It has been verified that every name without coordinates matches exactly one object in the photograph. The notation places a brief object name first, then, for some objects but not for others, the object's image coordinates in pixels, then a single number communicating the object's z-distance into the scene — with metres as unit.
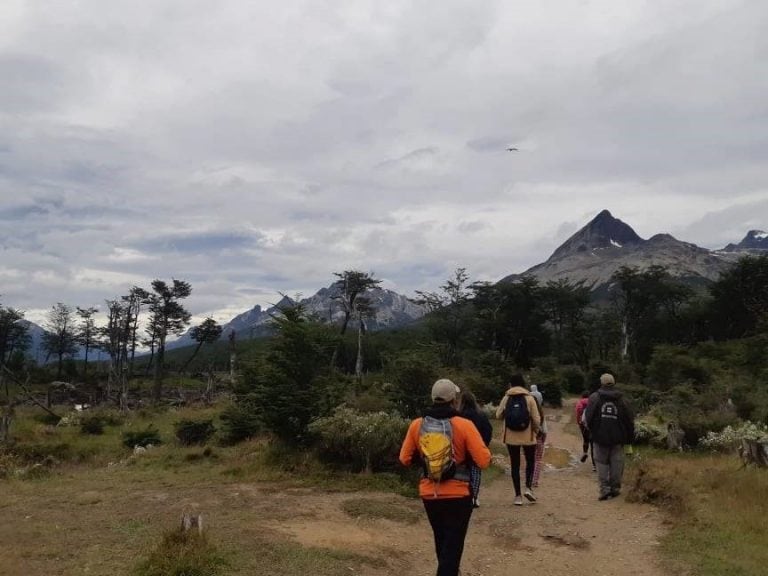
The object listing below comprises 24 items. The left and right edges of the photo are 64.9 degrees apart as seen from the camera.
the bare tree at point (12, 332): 55.38
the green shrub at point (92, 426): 22.44
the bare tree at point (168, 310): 46.66
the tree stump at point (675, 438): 14.74
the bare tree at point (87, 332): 63.41
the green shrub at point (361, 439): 10.70
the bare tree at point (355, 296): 46.09
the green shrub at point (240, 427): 15.61
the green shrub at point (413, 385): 16.69
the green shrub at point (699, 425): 14.94
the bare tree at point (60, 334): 62.56
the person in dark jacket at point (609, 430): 9.11
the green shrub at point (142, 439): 18.50
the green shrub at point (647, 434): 15.53
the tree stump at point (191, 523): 6.25
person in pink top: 13.58
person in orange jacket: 4.69
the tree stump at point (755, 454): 10.01
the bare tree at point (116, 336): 41.28
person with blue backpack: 8.95
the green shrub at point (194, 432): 17.00
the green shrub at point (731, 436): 13.30
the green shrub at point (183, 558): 5.61
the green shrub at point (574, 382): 37.12
